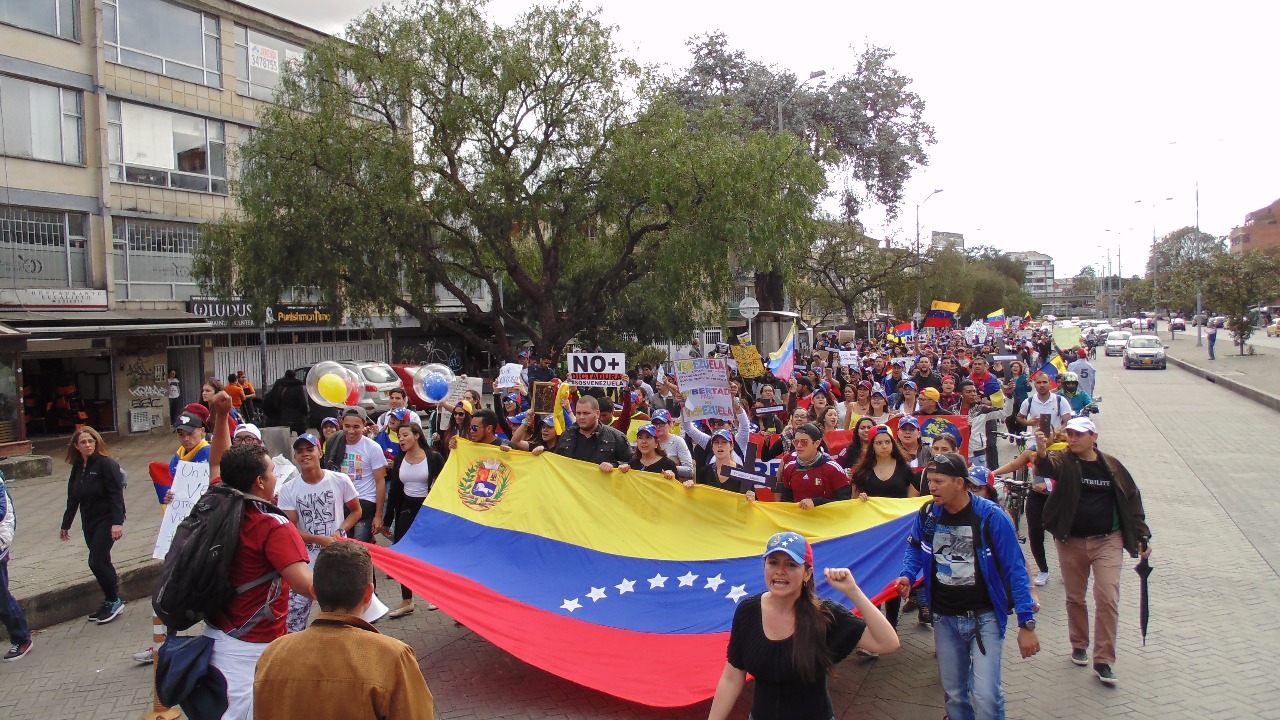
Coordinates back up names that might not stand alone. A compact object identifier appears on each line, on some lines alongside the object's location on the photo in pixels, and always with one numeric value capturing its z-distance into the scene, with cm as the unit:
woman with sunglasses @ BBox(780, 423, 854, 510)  700
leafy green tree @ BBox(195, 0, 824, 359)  1884
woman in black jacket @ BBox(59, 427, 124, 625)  734
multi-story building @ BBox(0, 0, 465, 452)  2235
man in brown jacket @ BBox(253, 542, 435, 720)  279
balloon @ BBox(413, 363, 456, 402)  1238
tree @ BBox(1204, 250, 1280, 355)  4097
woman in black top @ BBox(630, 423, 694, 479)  762
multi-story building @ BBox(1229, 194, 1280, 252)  11006
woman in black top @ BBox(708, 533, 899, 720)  334
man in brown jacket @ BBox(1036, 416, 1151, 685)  579
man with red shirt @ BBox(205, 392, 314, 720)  384
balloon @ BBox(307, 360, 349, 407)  1024
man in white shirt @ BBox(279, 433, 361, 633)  627
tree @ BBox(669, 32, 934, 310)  3191
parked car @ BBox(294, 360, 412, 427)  2243
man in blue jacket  459
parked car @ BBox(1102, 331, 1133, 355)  5172
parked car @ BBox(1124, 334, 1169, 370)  3903
